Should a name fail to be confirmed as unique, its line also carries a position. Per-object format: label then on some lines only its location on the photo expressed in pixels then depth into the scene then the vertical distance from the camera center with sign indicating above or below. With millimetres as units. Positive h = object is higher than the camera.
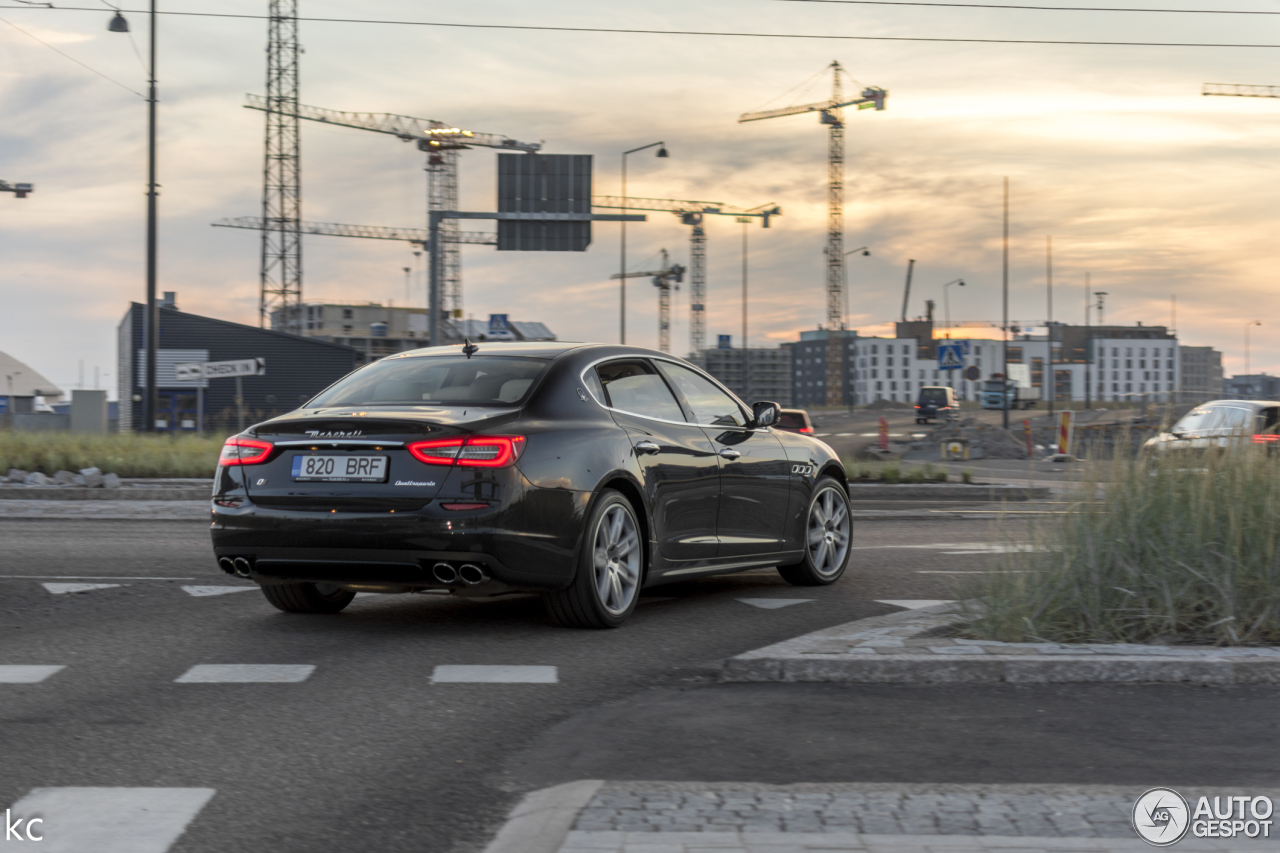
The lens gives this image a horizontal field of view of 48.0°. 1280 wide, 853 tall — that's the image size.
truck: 84250 -70
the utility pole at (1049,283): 70044 +5745
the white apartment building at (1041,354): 151500 +4726
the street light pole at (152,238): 29719 +3084
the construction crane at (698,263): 126625 +12246
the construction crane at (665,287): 109375 +8600
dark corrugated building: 66188 +1333
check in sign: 32438 +416
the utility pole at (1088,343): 108500 +4838
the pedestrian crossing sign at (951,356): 41097 +1019
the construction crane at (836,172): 121500 +19061
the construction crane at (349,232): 136250 +16048
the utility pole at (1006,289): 56625 +4120
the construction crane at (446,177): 113125 +17186
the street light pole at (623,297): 61062 +4032
